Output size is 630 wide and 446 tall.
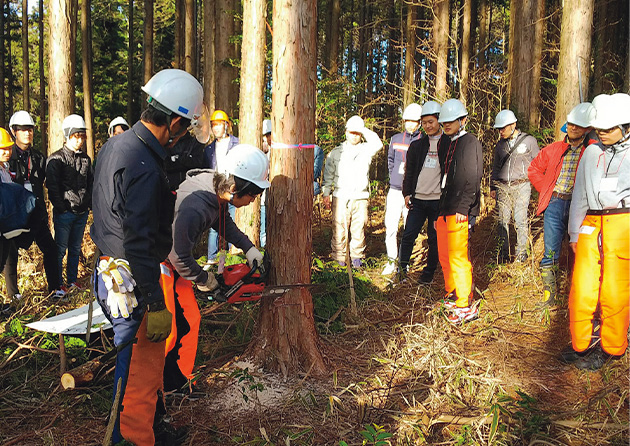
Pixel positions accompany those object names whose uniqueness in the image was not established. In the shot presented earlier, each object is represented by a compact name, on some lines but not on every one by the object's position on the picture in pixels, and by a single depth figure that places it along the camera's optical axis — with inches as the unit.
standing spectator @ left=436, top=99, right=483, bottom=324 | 189.3
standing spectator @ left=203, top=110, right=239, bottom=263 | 258.5
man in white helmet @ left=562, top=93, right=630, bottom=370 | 143.2
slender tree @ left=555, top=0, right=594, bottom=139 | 265.3
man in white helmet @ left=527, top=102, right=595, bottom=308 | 194.9
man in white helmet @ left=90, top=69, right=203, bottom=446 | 95.3
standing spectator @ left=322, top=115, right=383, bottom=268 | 263.4
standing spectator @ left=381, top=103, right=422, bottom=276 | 262.1
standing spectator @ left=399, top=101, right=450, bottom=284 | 222.8
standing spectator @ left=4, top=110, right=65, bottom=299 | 209.6
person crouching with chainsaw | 118.7
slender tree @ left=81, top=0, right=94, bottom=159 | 591.8
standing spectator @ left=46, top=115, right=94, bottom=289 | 218.5
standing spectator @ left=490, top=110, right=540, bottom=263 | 252.7
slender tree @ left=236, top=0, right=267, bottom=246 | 257.8
